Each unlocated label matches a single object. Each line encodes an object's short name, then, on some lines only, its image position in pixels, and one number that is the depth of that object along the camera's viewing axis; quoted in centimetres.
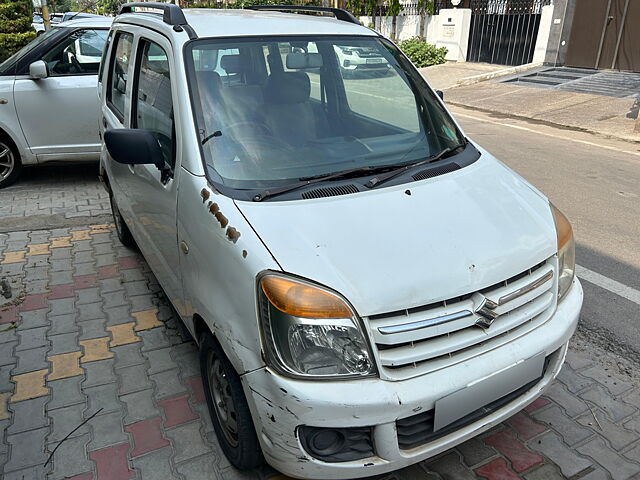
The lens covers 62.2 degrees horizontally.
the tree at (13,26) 1327
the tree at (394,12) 2176
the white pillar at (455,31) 1853
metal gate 1633
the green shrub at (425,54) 1902
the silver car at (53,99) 593
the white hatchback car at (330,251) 186
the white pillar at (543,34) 1534
